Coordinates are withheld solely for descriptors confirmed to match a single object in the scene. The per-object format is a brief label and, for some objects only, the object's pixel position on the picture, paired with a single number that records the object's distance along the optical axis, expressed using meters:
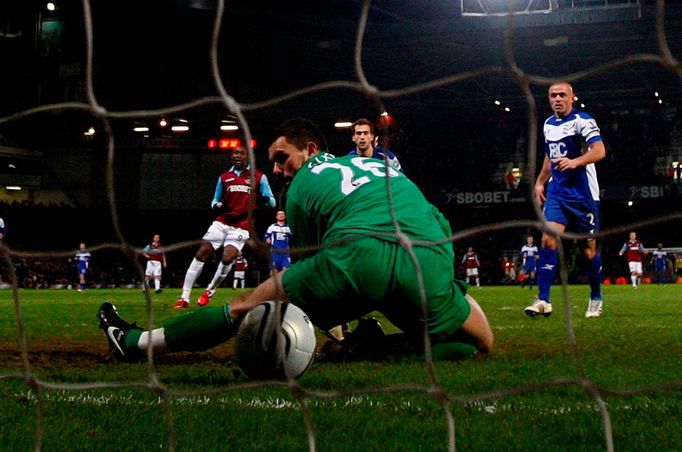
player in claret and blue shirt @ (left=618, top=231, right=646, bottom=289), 20.61
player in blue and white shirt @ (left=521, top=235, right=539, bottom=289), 19.78
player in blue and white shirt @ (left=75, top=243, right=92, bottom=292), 21.07
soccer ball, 3.35
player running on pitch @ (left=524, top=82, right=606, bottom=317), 7.21
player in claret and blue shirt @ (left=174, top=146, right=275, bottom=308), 10.41
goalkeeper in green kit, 3.58
